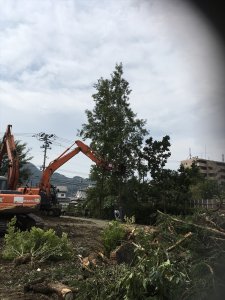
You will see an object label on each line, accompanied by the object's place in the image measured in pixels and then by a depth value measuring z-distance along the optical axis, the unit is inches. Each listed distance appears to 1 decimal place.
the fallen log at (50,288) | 102.4
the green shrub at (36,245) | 160.0
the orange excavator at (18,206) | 264.7
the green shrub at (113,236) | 148.8
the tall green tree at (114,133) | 619.9
